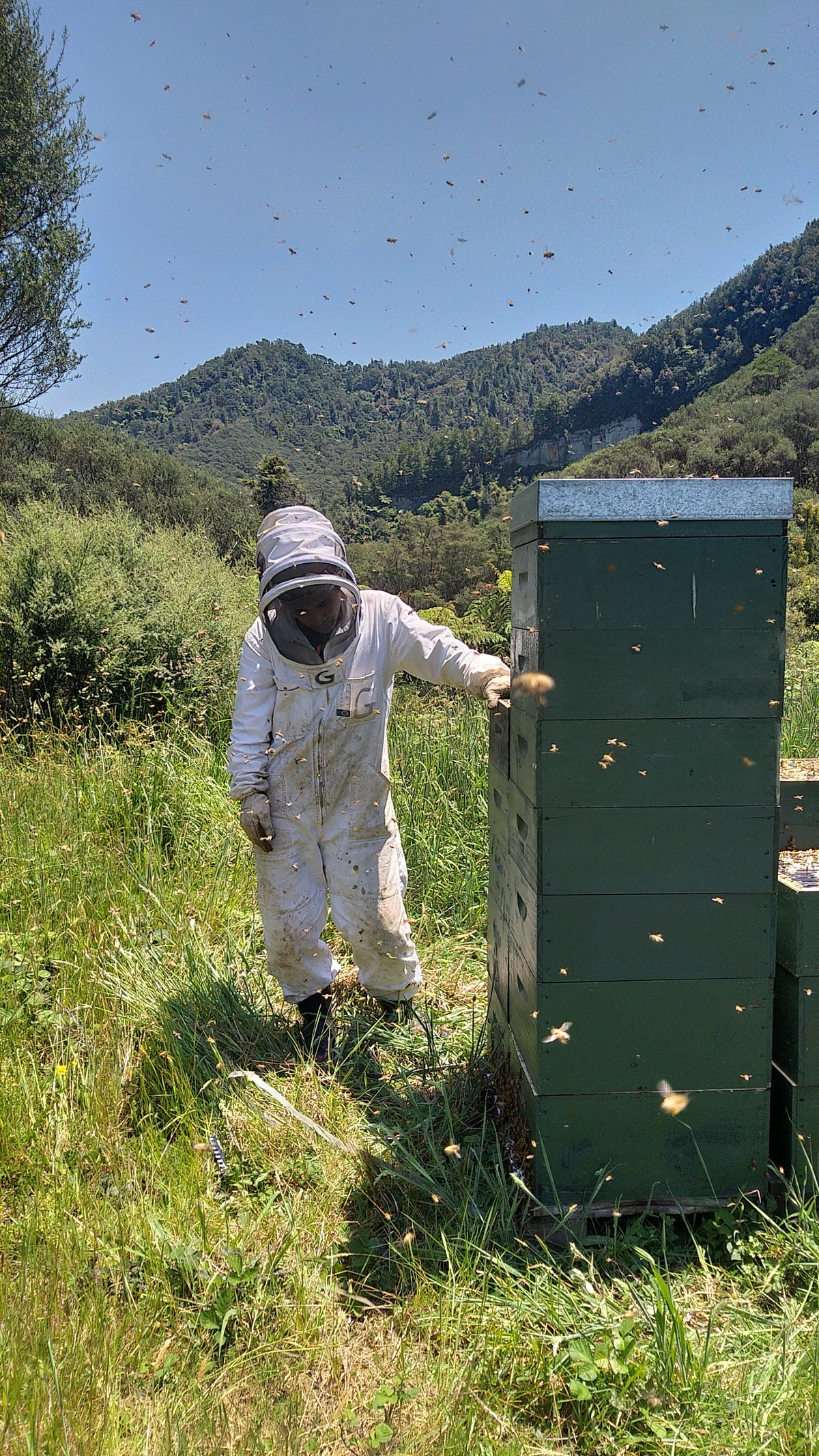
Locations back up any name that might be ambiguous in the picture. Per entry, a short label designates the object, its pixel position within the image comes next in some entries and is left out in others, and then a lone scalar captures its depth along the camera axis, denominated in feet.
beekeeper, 9.48
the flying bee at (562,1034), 6.38
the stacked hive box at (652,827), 6.21
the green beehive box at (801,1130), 6.51
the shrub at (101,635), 24.36
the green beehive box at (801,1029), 6.40
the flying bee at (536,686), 6.24
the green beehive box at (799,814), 7.93
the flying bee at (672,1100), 6.50
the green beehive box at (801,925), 6.32
